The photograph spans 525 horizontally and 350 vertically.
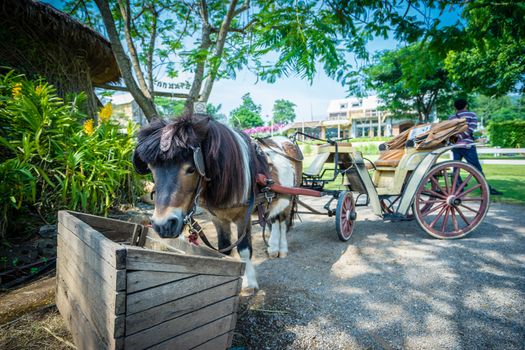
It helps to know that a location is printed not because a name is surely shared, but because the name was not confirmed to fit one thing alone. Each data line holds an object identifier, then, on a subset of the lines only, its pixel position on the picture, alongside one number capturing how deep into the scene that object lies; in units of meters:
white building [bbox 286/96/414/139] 38.78
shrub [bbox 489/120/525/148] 18.95
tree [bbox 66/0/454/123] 2.39
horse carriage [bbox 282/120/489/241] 3.40
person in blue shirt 4.87
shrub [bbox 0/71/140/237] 2.71
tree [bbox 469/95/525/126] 60.59
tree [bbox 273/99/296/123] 79.40
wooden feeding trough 1.11
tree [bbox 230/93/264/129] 50.12
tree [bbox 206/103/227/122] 58.06
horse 1.60
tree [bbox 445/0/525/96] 10.48
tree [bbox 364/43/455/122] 16.39
